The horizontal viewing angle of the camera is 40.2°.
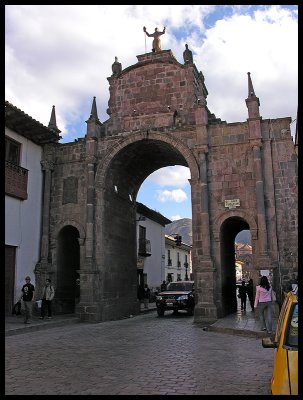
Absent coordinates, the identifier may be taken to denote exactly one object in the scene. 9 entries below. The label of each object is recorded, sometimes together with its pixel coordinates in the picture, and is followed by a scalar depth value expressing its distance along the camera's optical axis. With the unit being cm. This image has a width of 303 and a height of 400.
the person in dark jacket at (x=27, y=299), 1352
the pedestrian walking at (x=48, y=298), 1570
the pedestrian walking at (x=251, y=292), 1816
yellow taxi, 387
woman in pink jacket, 1124
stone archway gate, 1557
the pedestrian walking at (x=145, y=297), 2365
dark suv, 1884
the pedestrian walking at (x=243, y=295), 1916
